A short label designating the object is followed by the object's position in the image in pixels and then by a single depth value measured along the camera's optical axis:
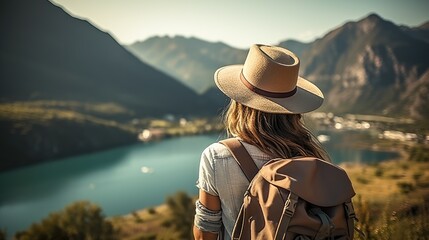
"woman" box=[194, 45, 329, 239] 1.85
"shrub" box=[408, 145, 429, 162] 39.57
